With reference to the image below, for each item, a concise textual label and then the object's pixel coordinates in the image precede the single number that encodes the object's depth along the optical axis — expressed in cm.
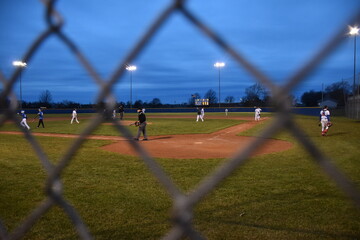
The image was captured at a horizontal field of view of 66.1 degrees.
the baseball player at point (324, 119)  1522
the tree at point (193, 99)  6754
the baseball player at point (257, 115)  2885
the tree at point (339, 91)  3469
